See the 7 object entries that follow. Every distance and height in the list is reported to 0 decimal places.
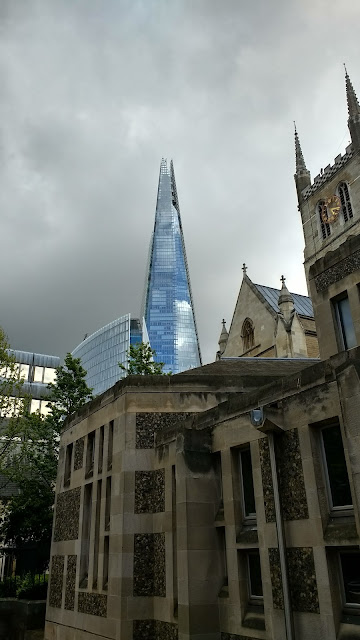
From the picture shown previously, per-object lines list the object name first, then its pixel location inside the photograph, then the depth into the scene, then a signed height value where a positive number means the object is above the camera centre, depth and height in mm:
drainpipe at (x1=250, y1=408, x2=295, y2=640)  8578 +788
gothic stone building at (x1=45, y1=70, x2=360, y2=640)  8547 +1158
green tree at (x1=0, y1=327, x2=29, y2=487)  26156 +7944
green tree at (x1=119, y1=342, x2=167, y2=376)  31266 +11507
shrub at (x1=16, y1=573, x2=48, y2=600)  22009 -905
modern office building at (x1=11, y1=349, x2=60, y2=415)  93125 +34137
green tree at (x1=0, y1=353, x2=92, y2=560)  26812 +4597
